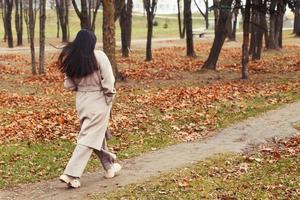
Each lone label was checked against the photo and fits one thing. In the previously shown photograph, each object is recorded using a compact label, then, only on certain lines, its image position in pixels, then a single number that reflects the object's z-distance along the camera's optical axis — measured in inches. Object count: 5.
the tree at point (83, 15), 870.4
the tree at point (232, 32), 1811.3
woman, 294.4
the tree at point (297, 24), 1872.0
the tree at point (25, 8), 2151.8
